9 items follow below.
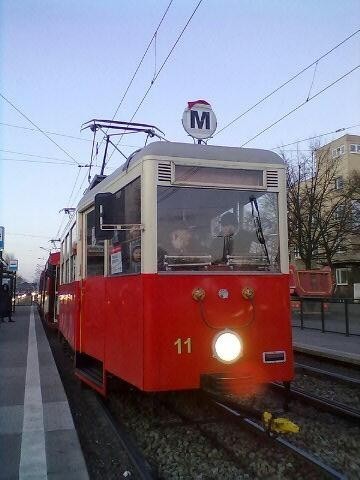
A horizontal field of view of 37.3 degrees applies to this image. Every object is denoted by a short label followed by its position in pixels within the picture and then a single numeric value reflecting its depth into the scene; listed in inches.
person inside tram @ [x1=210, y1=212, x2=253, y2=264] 209.8
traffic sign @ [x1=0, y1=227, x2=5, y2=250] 608.8
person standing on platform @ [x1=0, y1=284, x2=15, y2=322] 835.4
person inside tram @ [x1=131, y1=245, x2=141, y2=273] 206.2
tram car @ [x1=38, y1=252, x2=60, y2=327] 668.1
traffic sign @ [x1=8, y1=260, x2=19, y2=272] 1112.8
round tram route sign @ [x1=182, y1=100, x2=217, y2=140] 275.1
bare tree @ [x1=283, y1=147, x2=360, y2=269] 1326.3
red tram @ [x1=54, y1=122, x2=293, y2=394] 198.2
